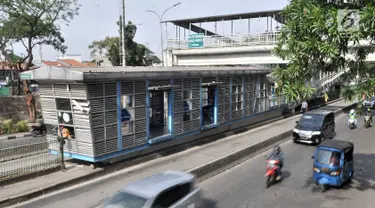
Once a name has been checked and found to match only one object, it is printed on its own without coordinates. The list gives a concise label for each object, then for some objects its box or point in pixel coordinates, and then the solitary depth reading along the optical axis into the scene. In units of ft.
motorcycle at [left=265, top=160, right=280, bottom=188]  38.19
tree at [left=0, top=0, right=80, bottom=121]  85.35
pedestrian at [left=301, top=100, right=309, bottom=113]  98.85
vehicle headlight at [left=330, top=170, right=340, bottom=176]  36.37
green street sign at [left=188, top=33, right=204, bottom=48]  105.30
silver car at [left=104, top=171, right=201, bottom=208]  24.30
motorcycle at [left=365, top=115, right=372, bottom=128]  77.92
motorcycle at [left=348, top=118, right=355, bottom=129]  76.45
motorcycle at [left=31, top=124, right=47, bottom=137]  68.26
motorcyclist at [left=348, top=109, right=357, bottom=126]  75.34
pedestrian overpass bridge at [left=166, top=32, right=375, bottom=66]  97.96
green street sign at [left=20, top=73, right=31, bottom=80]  42.33
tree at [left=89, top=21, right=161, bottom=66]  142.61
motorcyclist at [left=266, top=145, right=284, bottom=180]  39.55
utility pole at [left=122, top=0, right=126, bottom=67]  81.83
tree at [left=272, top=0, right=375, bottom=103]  23.61
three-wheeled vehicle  36.50
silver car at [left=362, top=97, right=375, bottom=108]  108.17
